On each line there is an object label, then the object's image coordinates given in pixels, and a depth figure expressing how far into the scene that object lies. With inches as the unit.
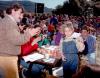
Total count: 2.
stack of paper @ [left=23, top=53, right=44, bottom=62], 43.0
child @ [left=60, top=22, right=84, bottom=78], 45.5
